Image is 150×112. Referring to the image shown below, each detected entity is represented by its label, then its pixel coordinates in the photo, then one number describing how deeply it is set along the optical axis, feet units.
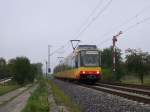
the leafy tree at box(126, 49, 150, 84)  217.97
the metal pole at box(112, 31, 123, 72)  209.29
